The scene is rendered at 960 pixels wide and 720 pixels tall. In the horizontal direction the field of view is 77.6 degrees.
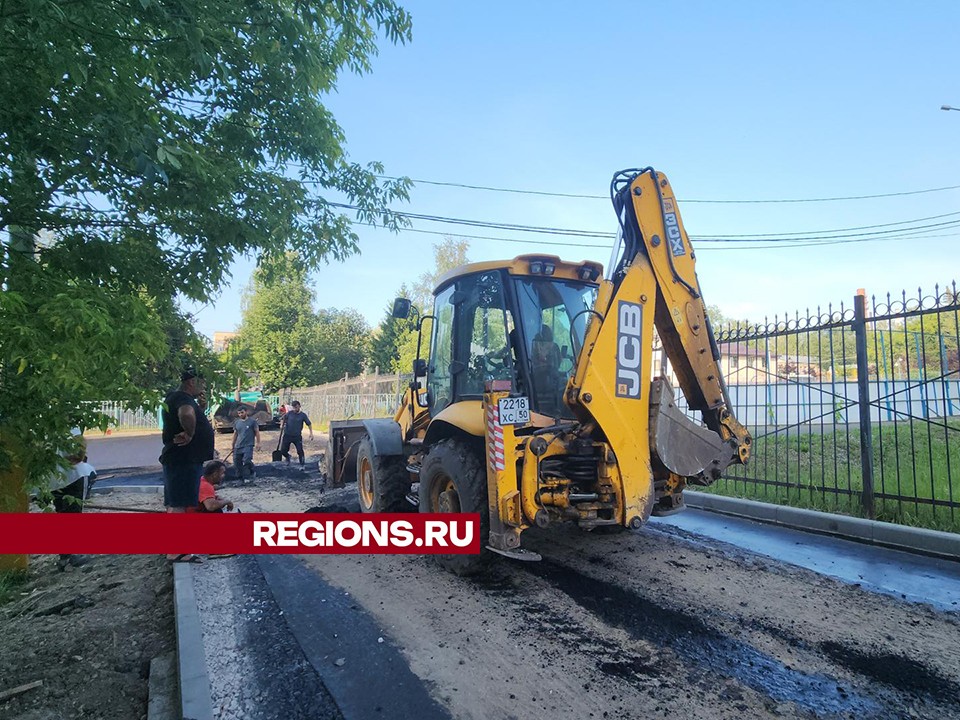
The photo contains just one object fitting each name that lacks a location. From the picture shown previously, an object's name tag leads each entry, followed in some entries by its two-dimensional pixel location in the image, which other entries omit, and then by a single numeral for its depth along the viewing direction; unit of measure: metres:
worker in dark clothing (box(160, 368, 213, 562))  5.59
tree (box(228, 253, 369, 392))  38.16
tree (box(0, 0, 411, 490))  2.62
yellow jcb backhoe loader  4.50
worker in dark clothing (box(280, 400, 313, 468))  13.59
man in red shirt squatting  6.30
